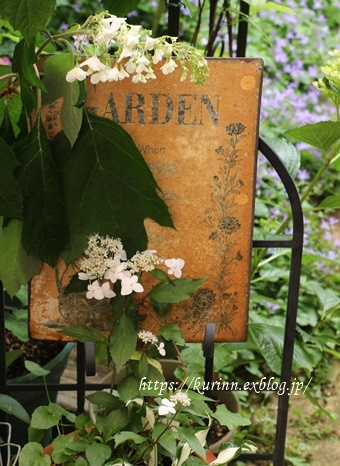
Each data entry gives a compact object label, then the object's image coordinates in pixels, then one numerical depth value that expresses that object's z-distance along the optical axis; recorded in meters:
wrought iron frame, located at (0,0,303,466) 1.60
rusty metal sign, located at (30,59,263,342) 1.55
